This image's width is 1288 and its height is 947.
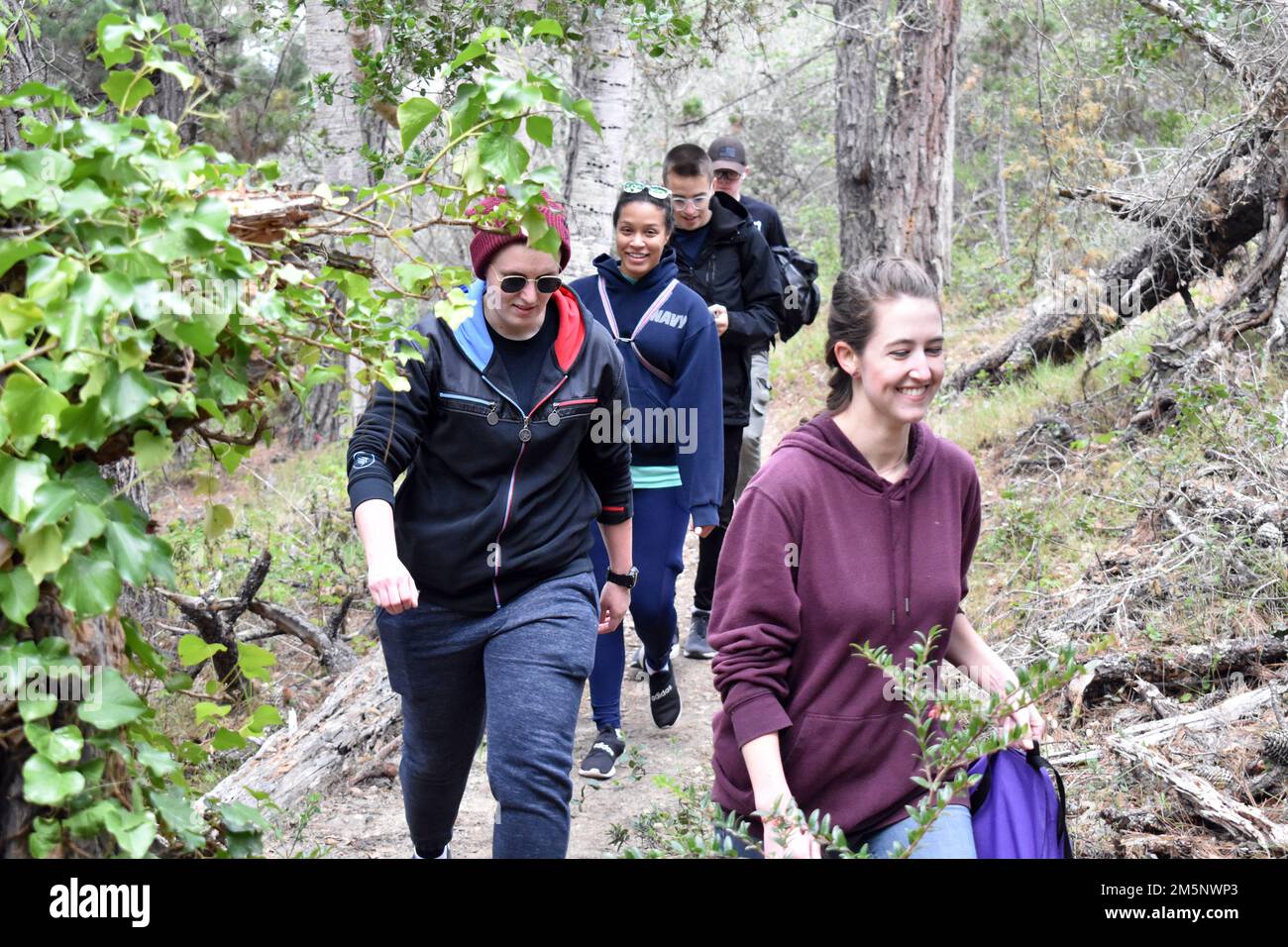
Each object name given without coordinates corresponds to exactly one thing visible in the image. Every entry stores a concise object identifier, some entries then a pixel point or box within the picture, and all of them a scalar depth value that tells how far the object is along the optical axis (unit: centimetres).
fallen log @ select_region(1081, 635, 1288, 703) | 520
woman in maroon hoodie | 287
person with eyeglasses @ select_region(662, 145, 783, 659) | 672
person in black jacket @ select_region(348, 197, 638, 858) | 356
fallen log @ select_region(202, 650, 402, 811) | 526
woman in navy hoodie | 567
